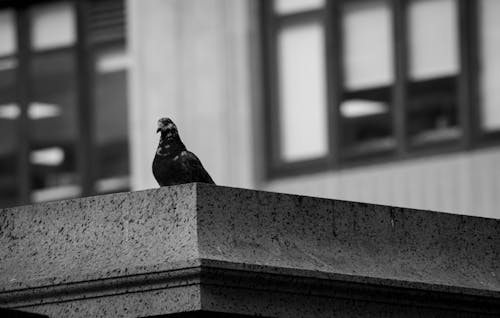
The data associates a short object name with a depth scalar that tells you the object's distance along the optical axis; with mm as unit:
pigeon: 17461
